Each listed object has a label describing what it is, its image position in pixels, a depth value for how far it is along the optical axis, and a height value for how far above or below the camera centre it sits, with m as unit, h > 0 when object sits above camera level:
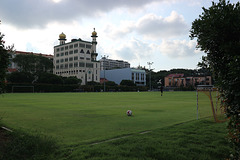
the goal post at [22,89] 62.56 -1.10
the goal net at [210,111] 10.64 -1.53
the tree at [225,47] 3.95 +0.85
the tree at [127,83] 106.56 +1.14
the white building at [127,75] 128.88 +6.62
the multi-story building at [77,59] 111.94 +14.88
